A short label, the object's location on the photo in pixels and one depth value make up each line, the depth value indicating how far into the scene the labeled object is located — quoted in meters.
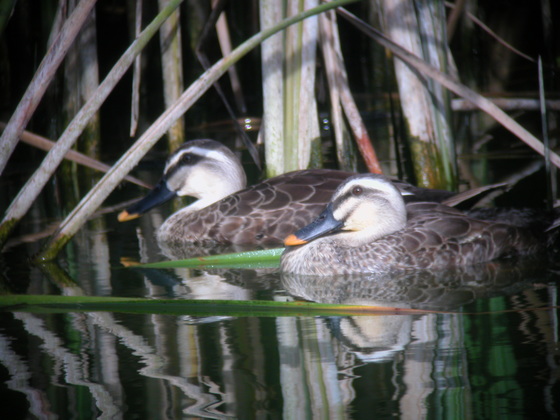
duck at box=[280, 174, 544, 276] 11.38
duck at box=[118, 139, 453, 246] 13.27
